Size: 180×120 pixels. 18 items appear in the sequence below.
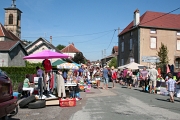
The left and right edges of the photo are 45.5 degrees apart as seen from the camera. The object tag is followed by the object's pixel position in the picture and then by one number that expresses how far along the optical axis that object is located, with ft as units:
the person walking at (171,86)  37.37
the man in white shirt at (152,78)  48.78
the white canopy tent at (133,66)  79.80
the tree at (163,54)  107.96
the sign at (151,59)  94.79
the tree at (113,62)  206.51
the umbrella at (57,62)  68.63
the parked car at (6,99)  16.86
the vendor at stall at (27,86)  38.17
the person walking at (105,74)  56.22
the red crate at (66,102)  31.48
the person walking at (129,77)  64.00
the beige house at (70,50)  262.24
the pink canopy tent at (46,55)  38.01
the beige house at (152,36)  116.26
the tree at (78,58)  189.57
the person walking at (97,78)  59.66
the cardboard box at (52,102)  31.82
